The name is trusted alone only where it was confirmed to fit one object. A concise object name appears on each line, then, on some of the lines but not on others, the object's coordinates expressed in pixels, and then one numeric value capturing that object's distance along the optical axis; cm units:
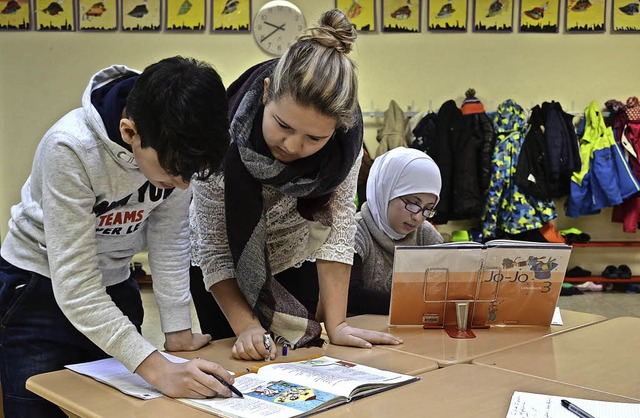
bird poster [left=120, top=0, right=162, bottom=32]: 509
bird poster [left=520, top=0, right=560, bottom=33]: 525
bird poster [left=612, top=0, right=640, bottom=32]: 529
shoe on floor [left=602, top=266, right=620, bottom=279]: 513
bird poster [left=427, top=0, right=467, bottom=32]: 519
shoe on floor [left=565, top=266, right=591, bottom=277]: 514
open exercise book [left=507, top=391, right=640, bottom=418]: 107
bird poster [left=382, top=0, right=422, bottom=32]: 518
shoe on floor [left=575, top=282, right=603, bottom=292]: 506
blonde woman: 136
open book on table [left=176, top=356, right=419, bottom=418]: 108
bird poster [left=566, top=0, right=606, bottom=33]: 527
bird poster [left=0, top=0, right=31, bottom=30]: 506
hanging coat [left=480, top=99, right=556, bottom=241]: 496
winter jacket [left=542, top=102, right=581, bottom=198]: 496
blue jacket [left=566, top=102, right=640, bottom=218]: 498
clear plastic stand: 169
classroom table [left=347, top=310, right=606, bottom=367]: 149
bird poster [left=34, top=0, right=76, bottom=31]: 505
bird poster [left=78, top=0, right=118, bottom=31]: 506
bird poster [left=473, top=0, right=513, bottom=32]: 522
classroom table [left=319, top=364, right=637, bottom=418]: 109
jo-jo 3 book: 170
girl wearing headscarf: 230
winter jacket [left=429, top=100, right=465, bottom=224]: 491
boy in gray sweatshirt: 109
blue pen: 106
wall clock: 507
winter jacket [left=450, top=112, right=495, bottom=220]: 492
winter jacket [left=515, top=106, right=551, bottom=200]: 496
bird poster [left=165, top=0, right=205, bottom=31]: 510
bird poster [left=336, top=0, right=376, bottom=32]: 516
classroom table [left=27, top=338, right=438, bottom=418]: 109
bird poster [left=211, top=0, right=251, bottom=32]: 511
